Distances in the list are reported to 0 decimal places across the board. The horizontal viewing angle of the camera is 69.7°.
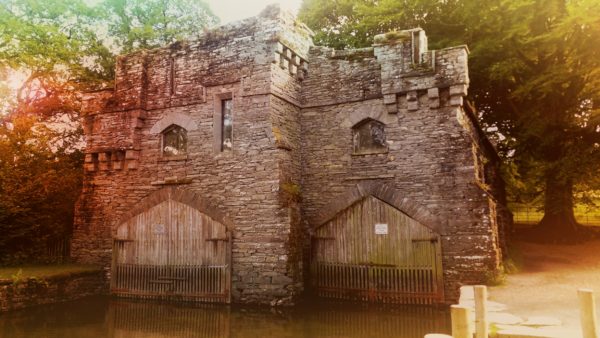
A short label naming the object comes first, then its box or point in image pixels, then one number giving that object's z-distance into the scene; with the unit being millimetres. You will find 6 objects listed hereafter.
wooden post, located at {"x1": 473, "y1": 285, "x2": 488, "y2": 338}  4770
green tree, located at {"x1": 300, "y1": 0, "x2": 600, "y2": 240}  13250
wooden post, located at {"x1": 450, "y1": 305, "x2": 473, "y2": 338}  4320
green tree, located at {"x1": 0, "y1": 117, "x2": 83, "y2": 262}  13094
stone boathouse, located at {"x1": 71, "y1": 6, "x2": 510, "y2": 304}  10484
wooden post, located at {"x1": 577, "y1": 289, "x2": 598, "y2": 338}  4484
